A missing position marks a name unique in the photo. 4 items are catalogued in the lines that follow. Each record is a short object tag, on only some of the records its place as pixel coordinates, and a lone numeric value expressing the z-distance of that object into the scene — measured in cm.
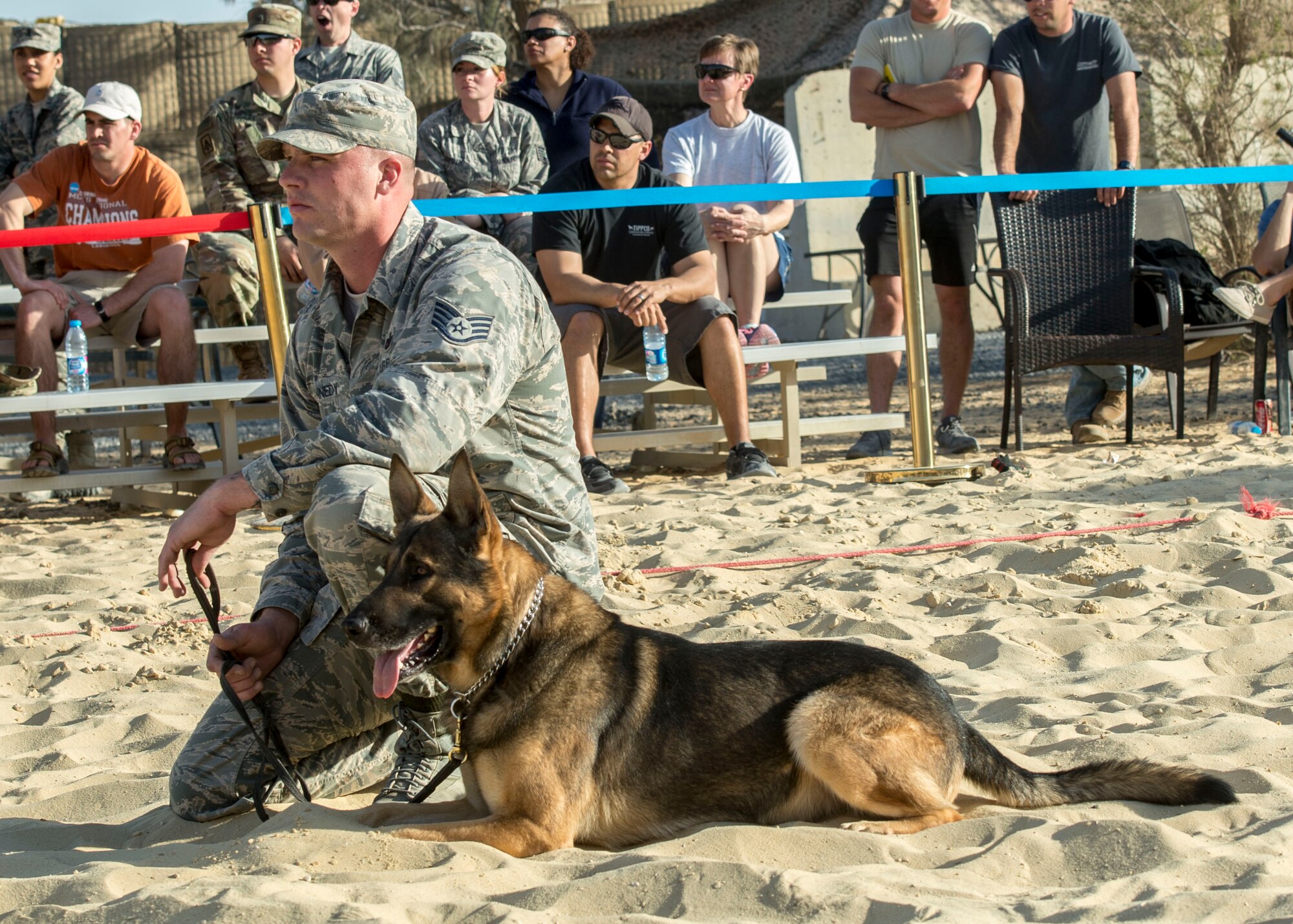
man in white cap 788
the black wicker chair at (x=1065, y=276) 826
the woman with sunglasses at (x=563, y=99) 893
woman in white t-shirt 830
